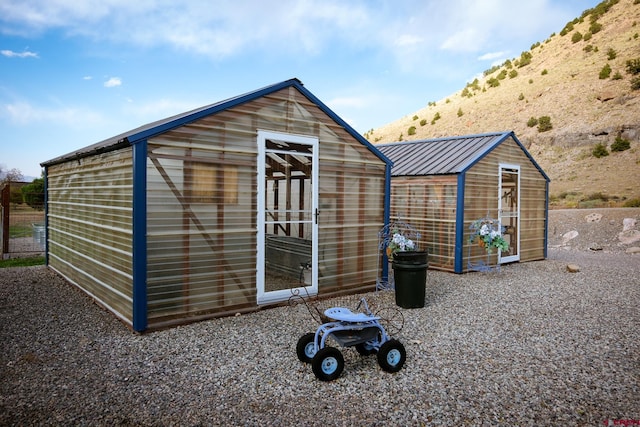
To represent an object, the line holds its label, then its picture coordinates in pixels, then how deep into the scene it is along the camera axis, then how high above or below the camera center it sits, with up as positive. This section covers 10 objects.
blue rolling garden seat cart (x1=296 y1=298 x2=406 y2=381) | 3.84 -1.42
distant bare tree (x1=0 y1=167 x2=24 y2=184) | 29.08 +1.79
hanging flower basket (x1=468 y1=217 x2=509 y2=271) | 9.07 -0.71
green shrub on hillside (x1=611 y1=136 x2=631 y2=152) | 24.17 +3.90
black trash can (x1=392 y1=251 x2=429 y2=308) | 6.41 -1.16
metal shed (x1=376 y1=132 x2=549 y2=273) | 9.55 +0.31
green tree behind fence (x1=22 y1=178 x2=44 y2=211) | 12.95 +0.11
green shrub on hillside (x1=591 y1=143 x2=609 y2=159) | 24.72 +3.54
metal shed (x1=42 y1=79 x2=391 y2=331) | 5.03 -0.12
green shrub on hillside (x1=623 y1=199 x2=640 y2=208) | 18.42 +0.28
